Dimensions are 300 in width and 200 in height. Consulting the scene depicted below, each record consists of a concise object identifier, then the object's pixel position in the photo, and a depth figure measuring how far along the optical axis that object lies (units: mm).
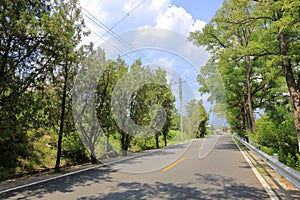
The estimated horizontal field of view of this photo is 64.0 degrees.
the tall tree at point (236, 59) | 11992
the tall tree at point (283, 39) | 8609
